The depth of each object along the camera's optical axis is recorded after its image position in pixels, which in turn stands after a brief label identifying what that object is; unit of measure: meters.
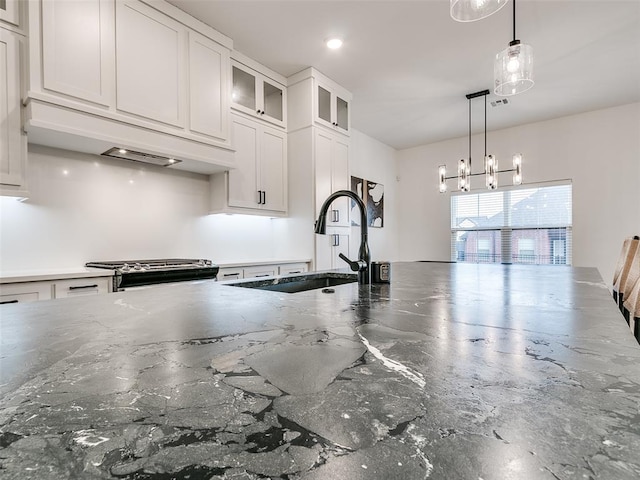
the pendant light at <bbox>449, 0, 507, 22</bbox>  1.58
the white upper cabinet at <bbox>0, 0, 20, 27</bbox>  1.95
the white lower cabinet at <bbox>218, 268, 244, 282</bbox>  2.93
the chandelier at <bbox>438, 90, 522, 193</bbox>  3.44
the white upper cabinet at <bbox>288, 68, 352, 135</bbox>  3.56
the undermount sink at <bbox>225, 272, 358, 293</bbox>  1.50
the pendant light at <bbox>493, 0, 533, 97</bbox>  2.00
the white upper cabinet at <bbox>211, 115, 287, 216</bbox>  3.27
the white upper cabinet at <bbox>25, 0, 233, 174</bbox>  2.02
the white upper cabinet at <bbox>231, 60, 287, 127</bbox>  3.30
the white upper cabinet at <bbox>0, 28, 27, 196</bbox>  1.94
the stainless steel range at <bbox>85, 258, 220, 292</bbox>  2.24
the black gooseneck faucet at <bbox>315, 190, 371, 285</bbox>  1.37
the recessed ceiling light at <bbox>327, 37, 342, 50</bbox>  2.98
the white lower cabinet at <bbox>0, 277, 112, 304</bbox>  1.83
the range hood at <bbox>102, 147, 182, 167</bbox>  2.51
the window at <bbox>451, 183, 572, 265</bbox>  4.76
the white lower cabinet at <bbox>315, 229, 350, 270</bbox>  3.65
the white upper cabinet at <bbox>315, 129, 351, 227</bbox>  3.64
